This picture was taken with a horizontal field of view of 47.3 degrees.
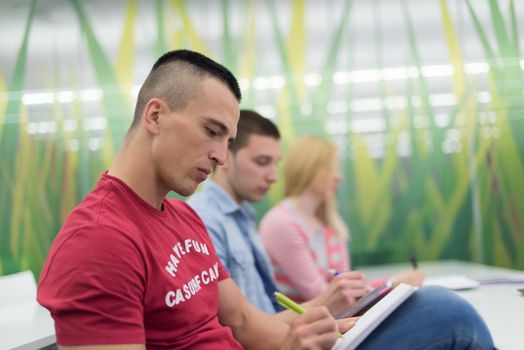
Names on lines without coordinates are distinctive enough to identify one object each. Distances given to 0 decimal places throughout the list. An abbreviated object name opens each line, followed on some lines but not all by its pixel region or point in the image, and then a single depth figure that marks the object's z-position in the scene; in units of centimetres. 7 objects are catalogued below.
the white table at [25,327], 138
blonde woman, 248
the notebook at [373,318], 115
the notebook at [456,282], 206
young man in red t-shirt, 91
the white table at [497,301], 127
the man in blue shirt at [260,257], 119
